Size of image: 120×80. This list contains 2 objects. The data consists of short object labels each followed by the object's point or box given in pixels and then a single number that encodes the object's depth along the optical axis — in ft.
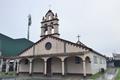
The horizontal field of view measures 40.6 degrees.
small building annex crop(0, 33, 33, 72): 110.22
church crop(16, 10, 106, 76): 78.38
